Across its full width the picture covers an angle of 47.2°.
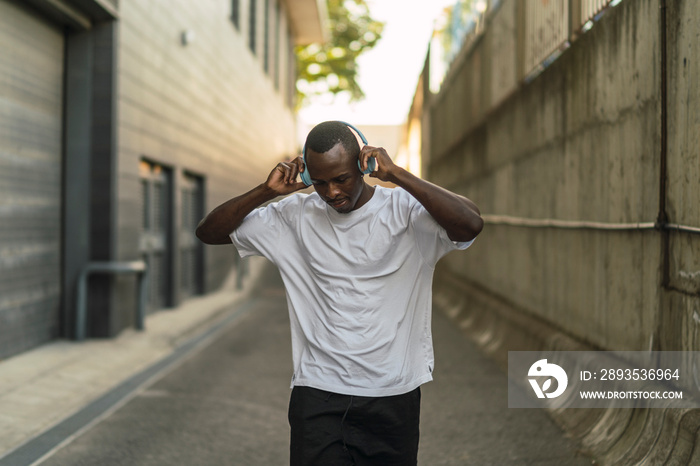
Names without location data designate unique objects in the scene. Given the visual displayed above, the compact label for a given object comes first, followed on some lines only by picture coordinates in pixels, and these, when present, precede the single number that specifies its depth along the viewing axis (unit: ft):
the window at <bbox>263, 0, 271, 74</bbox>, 76.33
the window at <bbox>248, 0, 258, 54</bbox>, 67.51
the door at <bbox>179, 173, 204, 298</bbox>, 45.93
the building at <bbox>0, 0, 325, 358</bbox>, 26.07
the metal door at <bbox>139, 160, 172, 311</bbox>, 37.27
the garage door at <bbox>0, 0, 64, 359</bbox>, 25.17
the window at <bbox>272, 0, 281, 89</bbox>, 85.92
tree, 120.78
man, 9.13
